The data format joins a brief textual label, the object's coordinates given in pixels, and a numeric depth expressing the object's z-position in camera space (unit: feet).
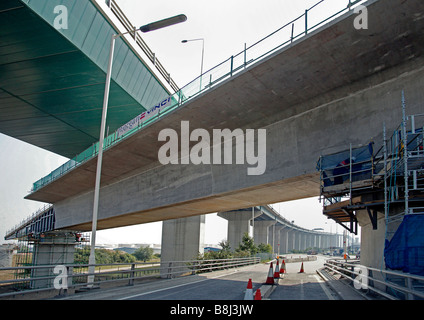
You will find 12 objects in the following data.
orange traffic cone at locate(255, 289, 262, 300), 27.30
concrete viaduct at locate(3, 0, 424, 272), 35.81
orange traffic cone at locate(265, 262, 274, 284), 47.01
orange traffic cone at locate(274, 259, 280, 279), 53.29
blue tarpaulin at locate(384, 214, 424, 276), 25.21
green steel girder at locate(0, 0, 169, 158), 64.49
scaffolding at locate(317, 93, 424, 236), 31.04
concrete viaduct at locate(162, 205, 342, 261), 132.98
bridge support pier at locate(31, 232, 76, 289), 147.64
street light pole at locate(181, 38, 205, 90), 79.97
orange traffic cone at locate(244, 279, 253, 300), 24.78
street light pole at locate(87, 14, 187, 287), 48.60
